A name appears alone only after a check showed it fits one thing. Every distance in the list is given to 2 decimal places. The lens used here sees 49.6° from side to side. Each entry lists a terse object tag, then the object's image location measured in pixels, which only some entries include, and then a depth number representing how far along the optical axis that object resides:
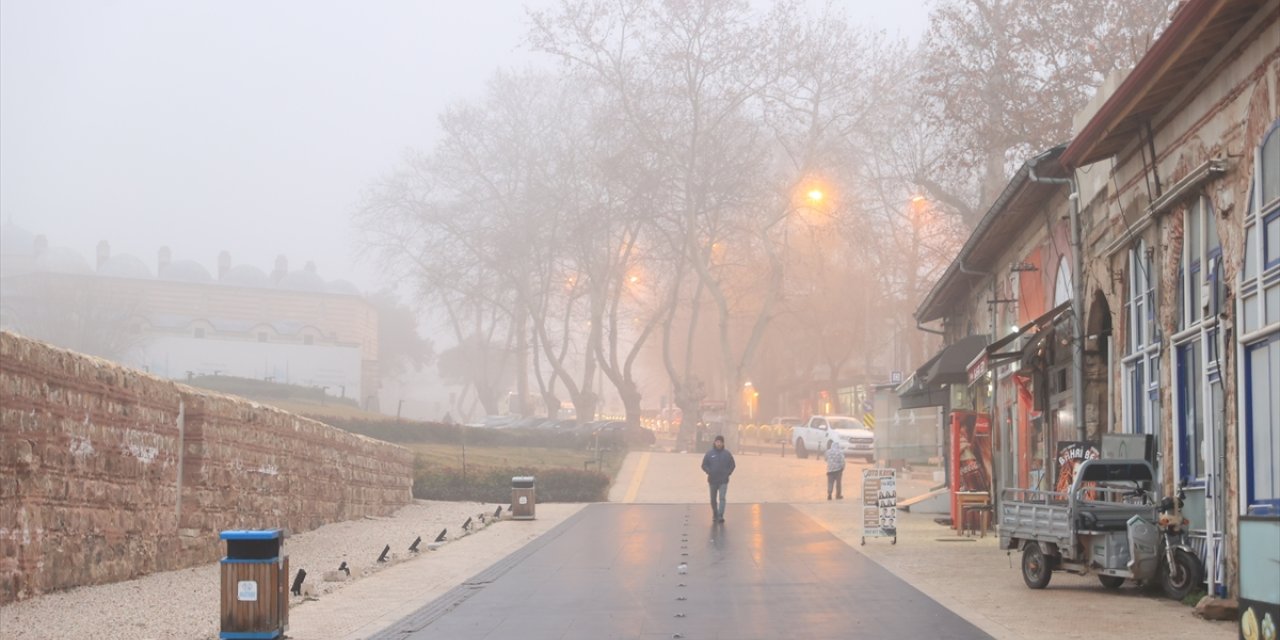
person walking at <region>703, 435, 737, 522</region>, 28.06
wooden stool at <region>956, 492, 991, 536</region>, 24.34
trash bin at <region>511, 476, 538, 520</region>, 29.89
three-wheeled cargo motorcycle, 13.89
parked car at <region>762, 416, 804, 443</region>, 66.12
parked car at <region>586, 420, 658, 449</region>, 57.94
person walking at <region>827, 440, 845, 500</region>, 36.78
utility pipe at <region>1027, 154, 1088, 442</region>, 18.61
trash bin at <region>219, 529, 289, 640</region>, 10.65
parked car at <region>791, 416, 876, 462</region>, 51.78
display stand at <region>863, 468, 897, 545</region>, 22.56
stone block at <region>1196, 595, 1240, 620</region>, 12.25
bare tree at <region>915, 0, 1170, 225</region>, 31.08
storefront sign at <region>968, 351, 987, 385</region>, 21.51
